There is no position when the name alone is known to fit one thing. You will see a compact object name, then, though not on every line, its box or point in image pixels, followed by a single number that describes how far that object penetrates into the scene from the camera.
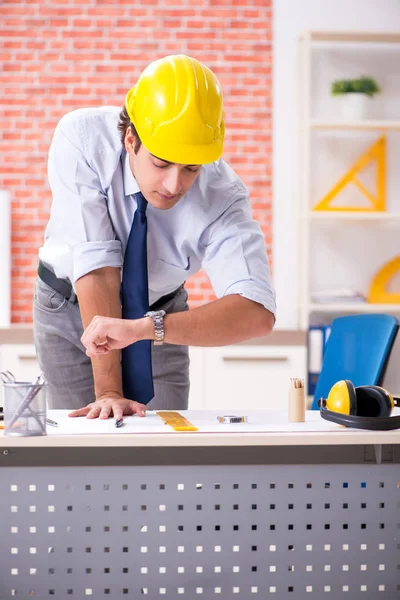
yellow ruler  2.39
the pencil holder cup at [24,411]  2.29
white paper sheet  2.37
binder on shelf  4.91
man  2.52
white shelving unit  5.27
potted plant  5.09
